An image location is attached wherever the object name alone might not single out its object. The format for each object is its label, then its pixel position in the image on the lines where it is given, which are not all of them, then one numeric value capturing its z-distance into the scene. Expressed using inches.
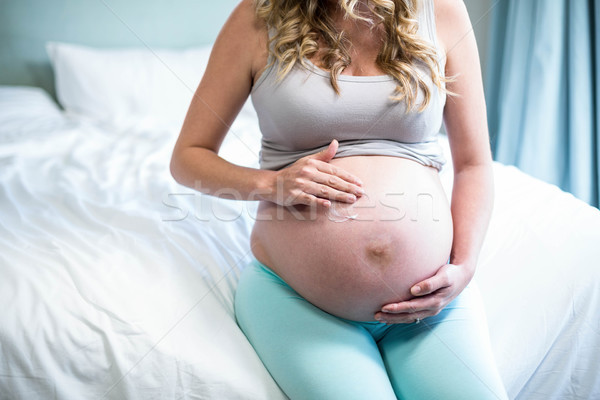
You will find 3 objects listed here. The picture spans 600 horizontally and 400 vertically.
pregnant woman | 29.7
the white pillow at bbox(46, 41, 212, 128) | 86.2
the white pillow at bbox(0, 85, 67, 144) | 69.6
